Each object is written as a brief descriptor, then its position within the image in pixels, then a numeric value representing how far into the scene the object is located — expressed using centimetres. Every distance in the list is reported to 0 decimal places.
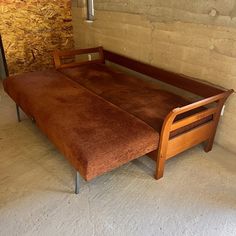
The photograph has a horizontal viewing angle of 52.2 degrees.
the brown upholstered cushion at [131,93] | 186
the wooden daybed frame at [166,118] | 159
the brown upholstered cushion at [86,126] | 146
